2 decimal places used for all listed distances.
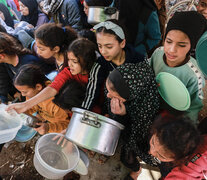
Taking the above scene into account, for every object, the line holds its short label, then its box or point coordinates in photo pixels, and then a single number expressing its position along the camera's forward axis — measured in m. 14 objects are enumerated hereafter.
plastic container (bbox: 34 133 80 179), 1.26
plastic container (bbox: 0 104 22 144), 1.26
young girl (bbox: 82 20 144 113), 1.27
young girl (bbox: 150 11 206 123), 1.11
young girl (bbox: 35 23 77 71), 1.63
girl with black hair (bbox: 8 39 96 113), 1.31
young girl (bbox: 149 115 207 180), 0.82
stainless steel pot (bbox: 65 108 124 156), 0.94
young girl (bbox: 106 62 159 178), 1.03
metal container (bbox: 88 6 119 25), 1.53
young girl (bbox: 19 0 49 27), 2.85
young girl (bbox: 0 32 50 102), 1.77
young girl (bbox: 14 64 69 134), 1.44
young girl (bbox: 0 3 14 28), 3.06
